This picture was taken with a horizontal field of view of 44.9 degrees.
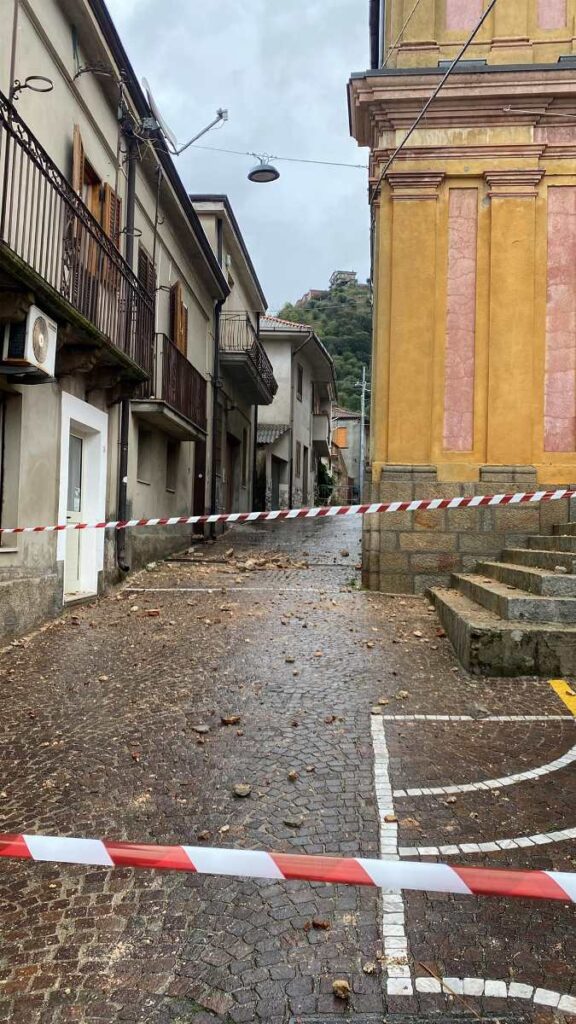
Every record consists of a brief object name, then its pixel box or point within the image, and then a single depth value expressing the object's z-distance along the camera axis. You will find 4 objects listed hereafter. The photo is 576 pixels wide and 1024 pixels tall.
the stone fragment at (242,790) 3.29
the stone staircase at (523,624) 5.23
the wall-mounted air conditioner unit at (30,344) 6.17
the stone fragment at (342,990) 2.01
